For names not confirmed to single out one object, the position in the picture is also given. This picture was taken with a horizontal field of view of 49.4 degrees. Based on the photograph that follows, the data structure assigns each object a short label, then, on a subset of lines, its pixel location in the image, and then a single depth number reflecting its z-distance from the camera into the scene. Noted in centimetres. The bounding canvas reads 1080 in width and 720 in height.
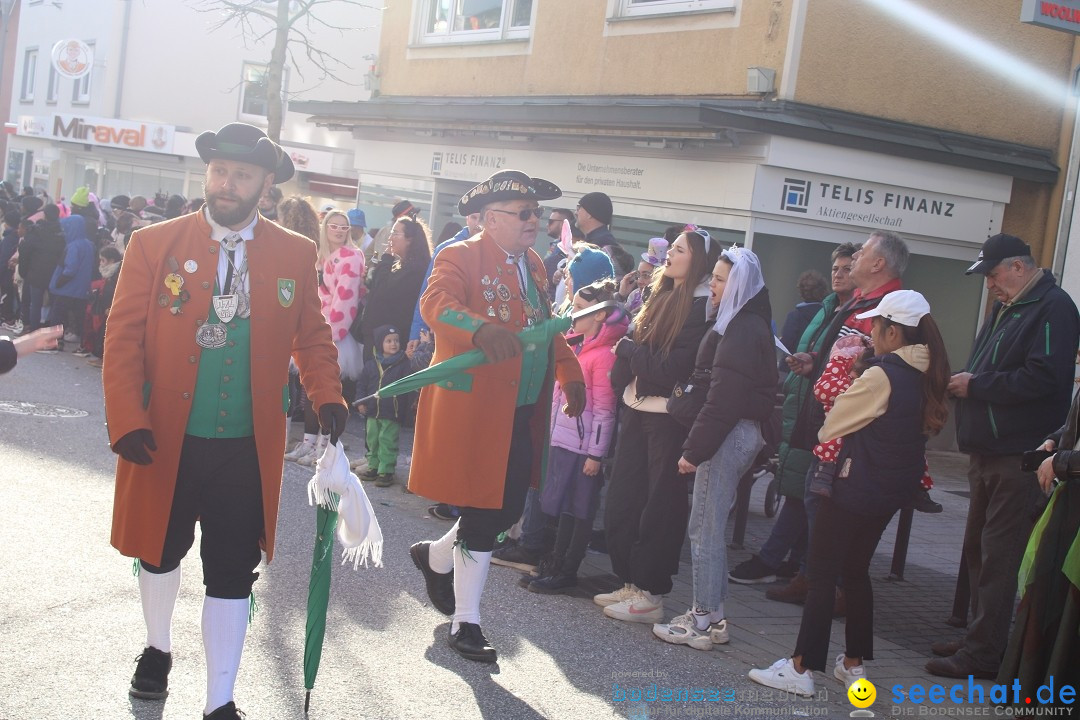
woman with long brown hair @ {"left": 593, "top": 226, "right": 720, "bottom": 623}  593
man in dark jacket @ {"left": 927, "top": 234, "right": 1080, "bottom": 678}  562
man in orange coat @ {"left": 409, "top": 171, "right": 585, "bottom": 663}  523
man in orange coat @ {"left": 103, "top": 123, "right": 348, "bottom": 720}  409
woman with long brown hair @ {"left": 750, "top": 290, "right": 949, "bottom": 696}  506
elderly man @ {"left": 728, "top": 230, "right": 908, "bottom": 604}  634
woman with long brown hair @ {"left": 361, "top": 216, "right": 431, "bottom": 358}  895
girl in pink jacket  651
